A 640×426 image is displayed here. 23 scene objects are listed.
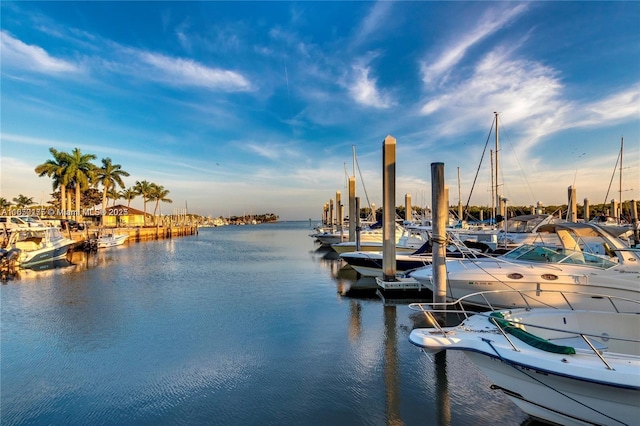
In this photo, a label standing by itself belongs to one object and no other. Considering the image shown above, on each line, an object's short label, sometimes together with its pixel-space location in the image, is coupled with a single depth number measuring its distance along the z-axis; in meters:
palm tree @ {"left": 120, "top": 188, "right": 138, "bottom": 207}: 80.22
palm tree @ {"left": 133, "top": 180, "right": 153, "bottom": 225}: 83.31
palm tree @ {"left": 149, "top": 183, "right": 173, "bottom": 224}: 86.25
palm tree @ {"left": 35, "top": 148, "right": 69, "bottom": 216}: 49.00
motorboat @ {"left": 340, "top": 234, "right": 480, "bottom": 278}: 16.73
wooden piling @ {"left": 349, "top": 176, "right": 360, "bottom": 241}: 27.70
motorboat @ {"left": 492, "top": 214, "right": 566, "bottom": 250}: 20.38
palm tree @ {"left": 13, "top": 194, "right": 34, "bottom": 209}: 81.44
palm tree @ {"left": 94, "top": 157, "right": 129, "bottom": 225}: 57.78
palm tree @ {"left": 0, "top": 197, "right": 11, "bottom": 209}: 76.83
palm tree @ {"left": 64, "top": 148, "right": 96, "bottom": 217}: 50.12
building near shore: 72.31
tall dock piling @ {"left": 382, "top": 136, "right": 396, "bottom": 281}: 13.72
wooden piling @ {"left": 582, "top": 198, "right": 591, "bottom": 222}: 35.34
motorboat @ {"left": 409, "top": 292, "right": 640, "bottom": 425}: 4.28
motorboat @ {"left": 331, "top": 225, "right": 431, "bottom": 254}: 21.27
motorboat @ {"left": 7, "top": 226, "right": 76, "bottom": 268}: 25.91
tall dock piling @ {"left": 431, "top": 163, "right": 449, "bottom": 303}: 8.91
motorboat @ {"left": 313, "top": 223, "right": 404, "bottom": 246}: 24.74
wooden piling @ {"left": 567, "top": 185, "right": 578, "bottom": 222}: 29.84
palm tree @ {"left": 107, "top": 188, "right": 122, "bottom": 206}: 70.86
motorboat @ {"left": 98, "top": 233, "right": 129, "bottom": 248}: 41.52
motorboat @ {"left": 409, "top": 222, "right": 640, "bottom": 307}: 9.30
